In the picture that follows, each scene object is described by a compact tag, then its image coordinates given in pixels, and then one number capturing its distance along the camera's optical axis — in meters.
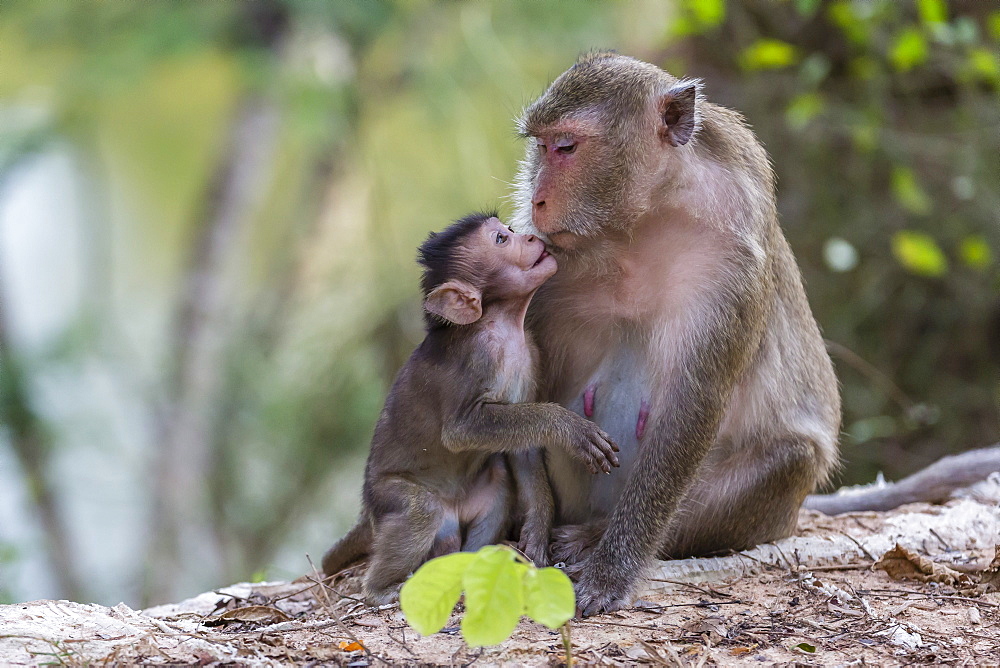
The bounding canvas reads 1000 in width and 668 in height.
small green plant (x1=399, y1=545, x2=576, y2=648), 4.43
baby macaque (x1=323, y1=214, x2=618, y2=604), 6.57
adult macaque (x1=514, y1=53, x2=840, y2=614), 6.71
